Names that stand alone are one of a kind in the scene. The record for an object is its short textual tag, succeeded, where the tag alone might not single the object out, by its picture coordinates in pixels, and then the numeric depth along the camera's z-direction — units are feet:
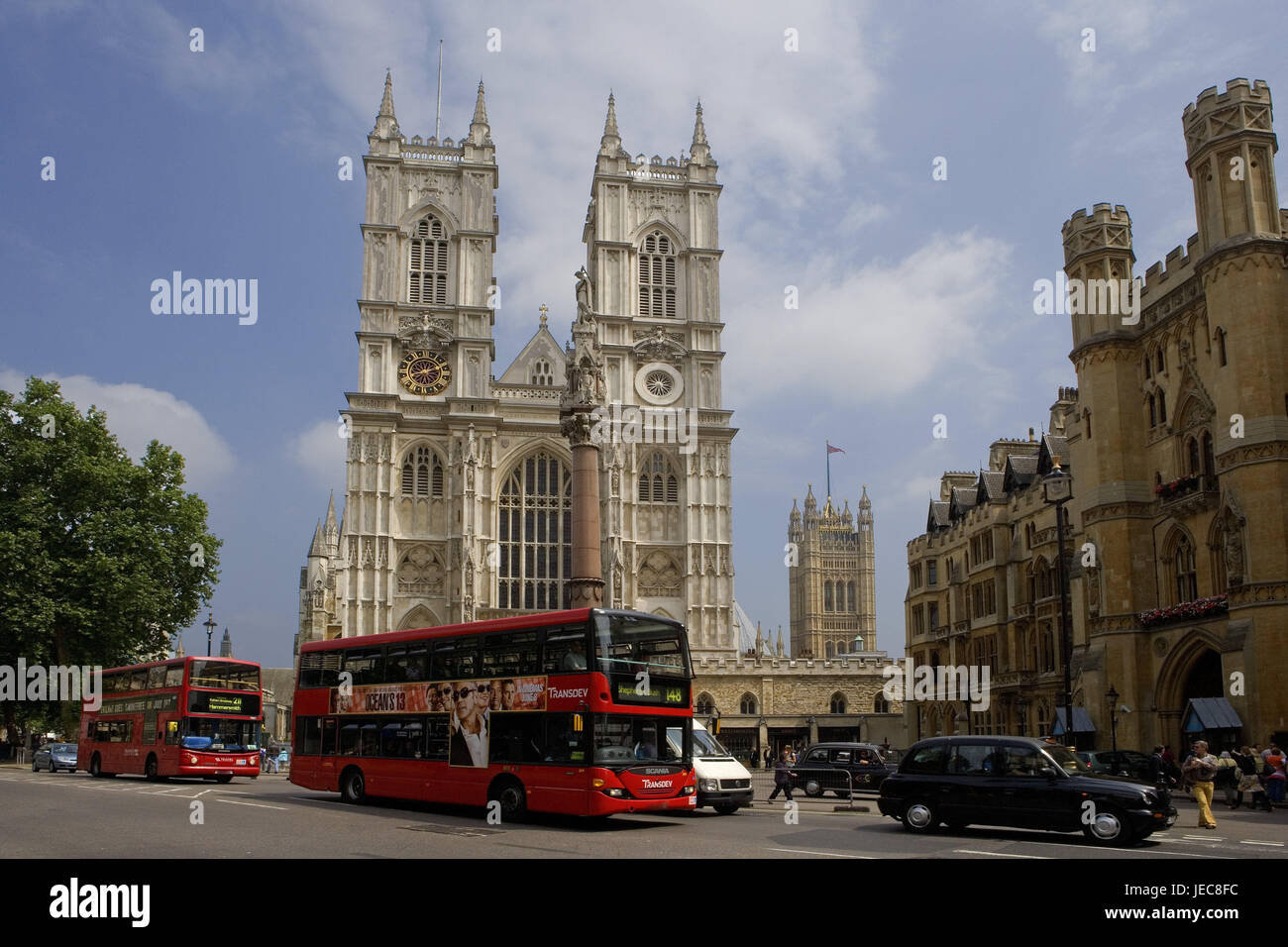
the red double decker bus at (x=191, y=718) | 85.61
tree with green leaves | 123.65
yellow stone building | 81.56
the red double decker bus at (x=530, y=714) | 52.95
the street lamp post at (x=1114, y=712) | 90.07
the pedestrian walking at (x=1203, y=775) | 54.49
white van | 66.95
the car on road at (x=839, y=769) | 83.41
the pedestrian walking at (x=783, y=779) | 77.05
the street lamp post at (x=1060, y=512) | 71.20
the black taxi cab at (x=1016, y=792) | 45.27
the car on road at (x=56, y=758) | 121.70
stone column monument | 95.91
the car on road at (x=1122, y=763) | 76.69
